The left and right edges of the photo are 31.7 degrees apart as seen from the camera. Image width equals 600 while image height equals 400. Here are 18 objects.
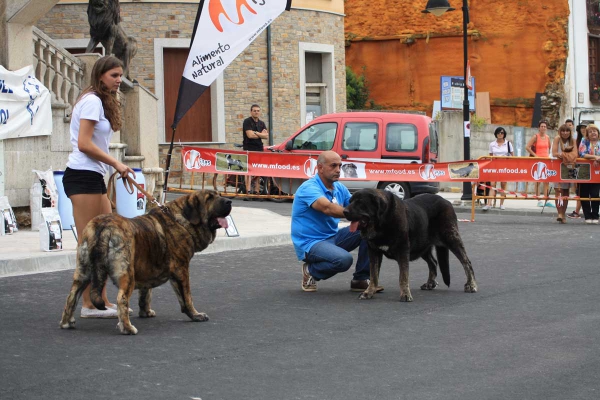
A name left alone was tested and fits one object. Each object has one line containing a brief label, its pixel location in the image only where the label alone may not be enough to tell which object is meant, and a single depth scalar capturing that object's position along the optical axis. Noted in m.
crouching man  10.13
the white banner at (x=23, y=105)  15.44
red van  22.36
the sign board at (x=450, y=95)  30.67
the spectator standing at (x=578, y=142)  20.26
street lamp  25.00
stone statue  19.27
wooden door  28.67
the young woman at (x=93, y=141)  8.32
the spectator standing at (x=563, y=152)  19.56
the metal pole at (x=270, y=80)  29.42
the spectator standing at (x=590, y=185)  19.45
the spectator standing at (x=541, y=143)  24.19
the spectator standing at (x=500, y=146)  23.95
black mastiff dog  9.50
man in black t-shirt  24.55
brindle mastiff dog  7.79
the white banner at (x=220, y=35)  16.61
